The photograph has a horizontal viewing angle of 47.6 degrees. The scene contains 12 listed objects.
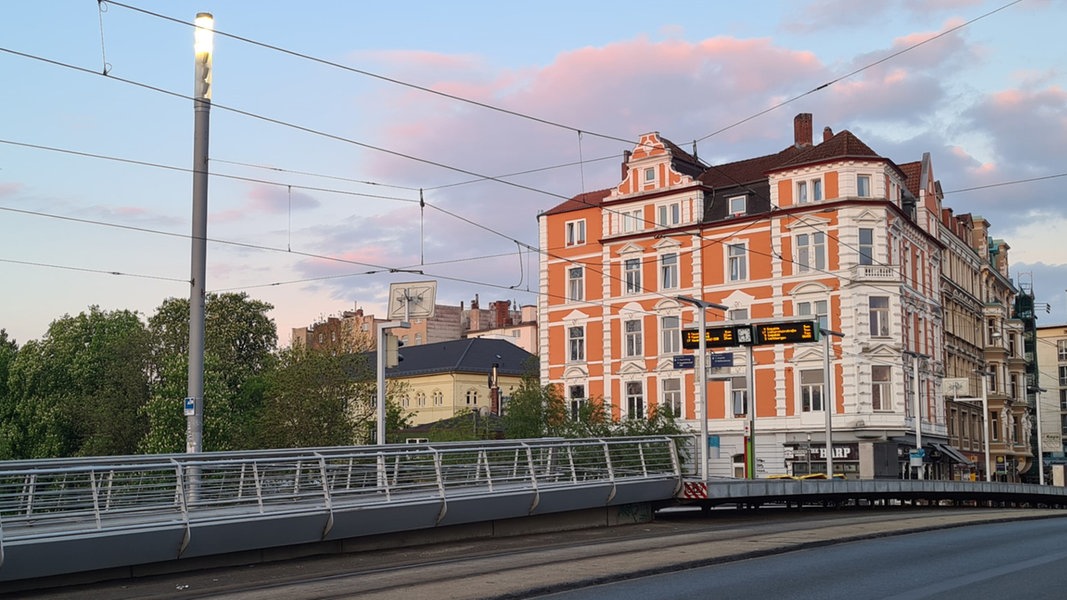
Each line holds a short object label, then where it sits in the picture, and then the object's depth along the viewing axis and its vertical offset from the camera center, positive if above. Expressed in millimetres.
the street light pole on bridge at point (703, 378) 31500 +1106
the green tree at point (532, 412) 55188 +372
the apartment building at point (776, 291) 57531 +6503
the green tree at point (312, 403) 58438 +921
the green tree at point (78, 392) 71812 +1866
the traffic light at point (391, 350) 29645 +1732
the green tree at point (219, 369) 64375 +3097
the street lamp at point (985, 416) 62881 +87
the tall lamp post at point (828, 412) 42369 +239
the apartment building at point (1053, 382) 126938 +3786
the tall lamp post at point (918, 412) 53412 +270
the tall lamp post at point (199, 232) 20094 +3171
